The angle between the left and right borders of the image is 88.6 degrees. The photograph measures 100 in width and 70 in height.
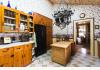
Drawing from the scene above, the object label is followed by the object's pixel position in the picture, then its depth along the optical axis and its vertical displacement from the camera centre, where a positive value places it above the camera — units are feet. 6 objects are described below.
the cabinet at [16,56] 4.47 -2.20
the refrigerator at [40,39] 7.94 -0.79
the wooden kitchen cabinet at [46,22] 8.16 +2.19
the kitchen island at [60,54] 6.19 -2.54
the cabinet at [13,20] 4.80 +1.64
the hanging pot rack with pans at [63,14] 7.04 +2.73
